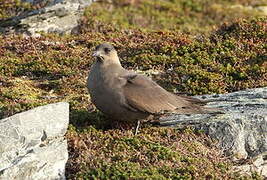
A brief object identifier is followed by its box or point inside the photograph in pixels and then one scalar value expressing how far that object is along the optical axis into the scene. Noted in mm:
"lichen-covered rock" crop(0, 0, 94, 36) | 18859
